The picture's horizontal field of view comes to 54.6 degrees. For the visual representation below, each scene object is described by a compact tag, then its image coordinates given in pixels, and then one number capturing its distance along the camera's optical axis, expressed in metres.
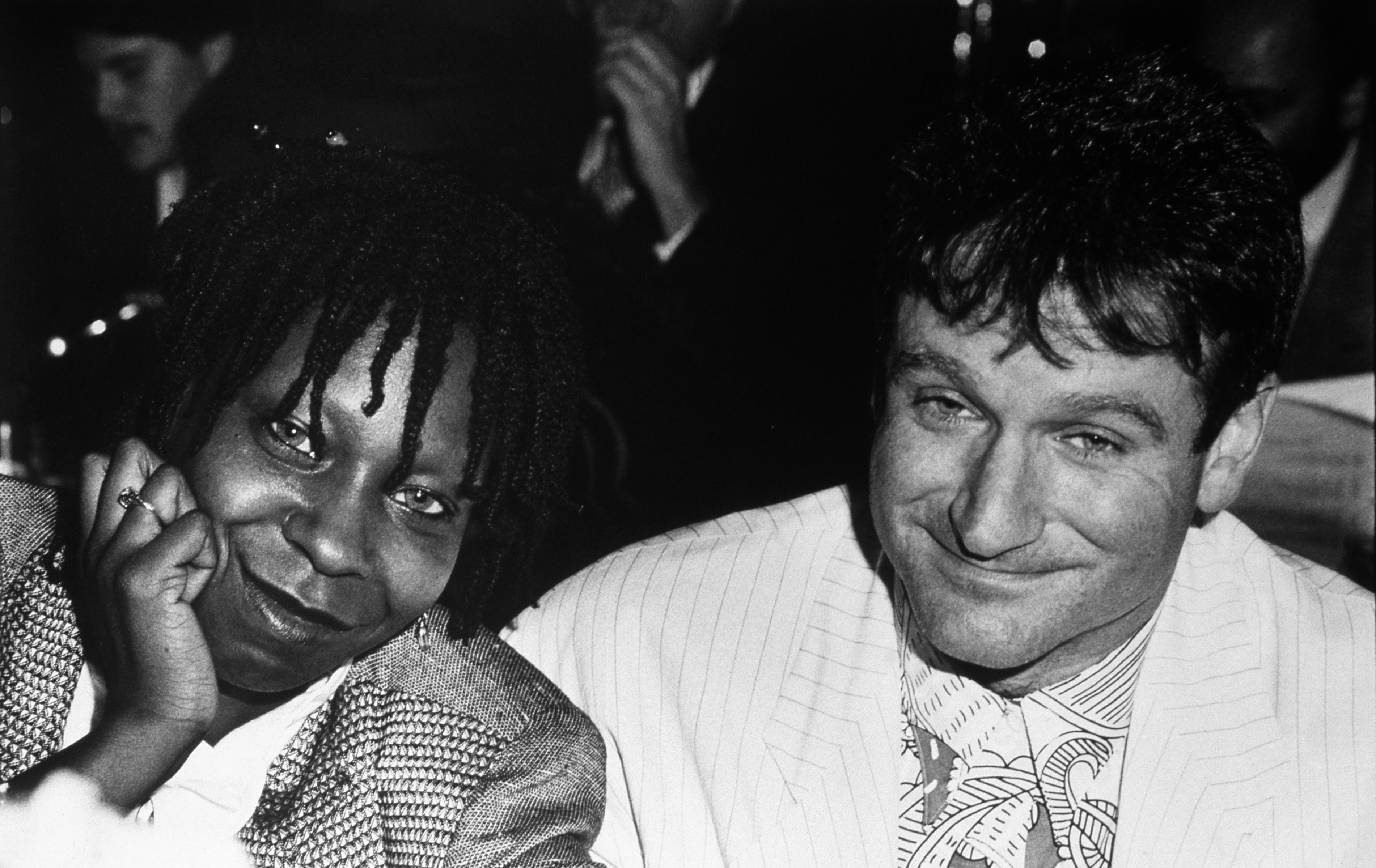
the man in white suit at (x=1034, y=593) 1.19
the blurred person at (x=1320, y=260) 1.88
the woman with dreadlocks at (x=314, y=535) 1.08
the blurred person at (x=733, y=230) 1.47
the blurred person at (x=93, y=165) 1.23
